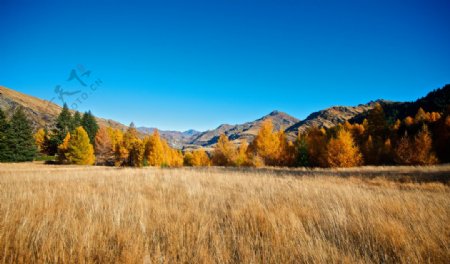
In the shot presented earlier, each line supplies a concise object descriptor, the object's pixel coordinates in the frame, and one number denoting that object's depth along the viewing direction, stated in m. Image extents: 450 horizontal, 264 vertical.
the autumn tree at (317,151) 31.33
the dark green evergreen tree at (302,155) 33.75
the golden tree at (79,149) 37.03
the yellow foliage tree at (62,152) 39.26
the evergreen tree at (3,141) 36.50
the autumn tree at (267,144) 32.69
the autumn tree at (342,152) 28.48
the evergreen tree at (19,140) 37.69
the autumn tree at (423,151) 27.26
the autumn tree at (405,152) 28.02
